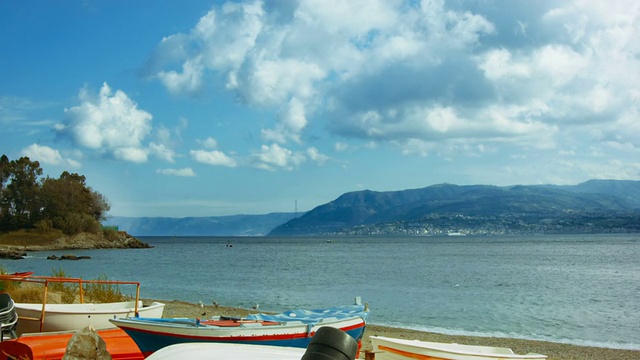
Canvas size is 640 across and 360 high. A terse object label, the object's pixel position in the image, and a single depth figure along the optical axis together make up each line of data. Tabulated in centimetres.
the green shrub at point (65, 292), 2016
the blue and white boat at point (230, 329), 1095
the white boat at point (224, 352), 660
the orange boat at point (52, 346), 972
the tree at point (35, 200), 10894
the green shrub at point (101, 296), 2091
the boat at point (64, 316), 1370
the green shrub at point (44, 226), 11000
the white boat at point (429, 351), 995
